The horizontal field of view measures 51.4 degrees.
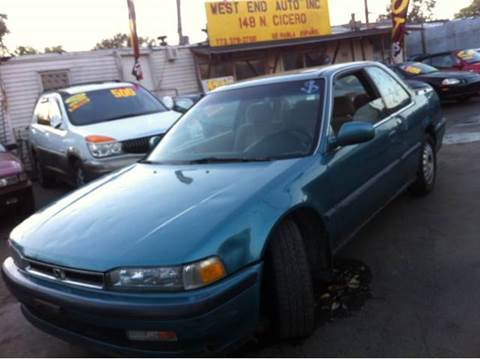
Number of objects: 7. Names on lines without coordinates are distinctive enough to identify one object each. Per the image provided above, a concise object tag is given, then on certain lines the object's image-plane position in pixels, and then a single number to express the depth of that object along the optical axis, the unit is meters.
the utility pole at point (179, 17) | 22.82
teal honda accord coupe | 2.33
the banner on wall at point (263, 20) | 16.16
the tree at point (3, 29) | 34.24
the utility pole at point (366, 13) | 26.83
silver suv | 6.24
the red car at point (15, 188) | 6.03
